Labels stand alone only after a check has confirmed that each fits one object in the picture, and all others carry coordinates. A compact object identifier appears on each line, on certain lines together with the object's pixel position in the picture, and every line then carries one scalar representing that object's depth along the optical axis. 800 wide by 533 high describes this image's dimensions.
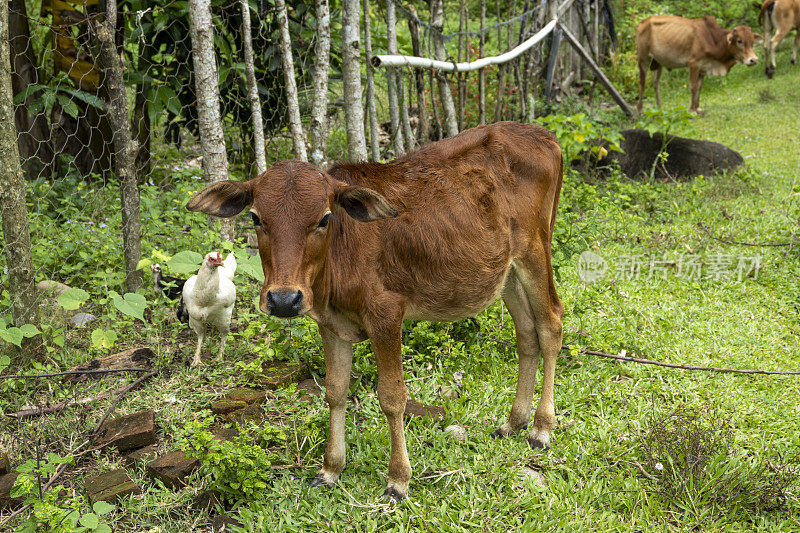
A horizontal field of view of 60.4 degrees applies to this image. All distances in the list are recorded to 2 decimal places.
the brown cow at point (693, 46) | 11.99
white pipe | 5.85
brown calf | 2.92
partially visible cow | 13.13
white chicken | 4.46
